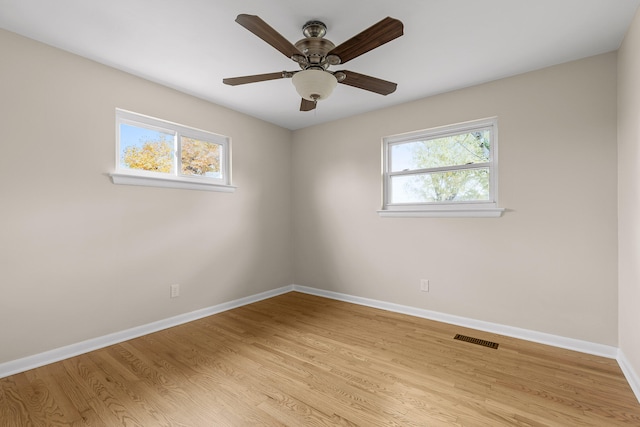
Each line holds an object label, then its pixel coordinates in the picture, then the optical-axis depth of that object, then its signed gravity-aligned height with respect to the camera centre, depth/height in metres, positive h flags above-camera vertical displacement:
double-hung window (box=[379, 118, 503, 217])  2.99 +0.45
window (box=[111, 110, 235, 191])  2.76 +0.62
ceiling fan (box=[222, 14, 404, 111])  1.59 +0.98
